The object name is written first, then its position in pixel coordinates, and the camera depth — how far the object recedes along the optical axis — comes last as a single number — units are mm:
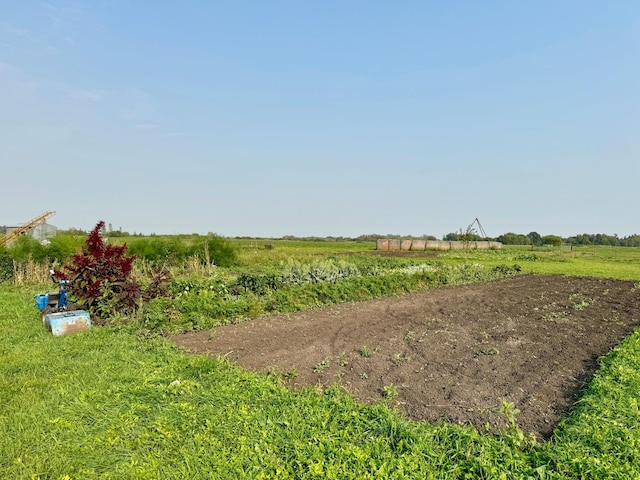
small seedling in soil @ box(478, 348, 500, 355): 4996
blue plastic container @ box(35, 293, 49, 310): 7473
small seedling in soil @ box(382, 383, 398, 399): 3670
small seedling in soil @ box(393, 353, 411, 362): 4680
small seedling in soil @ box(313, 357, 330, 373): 4392
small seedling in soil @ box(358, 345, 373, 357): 4867
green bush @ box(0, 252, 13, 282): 13535
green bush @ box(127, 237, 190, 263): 15062
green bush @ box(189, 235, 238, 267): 15609
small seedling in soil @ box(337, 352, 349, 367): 4566
